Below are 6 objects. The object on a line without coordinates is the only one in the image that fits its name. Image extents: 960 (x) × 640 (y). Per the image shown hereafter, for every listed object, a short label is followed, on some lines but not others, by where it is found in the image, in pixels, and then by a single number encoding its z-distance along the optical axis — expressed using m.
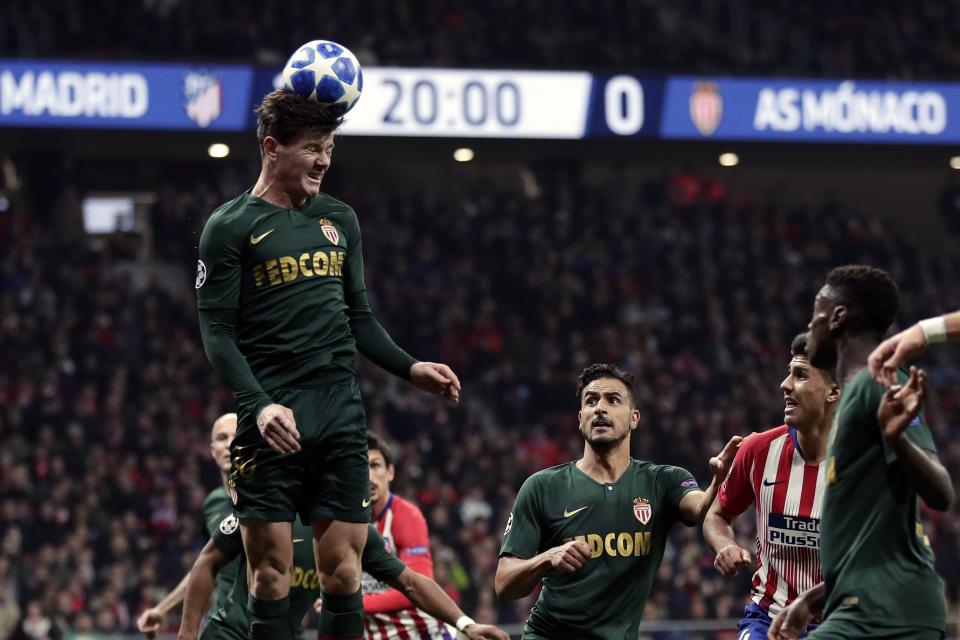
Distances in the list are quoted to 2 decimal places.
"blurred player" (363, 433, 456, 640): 16.33
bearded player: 13.57
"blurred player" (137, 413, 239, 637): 15.37
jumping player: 10.85
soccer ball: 11.59
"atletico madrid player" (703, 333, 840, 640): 13.20
